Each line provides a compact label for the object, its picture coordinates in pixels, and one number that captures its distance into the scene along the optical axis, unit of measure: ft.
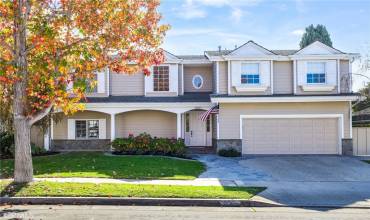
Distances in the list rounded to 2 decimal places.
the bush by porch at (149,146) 70.23
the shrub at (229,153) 70.54
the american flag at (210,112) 71.42
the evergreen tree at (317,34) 145.07
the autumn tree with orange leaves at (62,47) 38.75
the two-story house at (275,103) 72.43
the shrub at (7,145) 68.13
